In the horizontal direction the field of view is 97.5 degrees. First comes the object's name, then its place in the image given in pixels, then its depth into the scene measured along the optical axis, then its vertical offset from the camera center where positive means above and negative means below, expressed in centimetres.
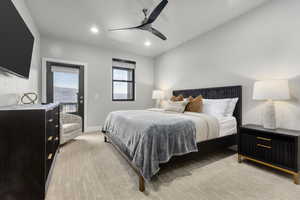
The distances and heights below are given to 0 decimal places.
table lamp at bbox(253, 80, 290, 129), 194 +10
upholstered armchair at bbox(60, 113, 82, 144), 292 -69
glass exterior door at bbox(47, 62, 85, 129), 386 +36
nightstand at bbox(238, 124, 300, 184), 174 -71
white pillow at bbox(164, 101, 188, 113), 308 -17
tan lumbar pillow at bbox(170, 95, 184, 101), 374 +3
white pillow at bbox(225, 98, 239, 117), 275 -16
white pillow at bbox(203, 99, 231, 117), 279 -16
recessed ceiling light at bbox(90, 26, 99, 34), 327 +175
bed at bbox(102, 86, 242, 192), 163 -56
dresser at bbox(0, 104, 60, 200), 112 -49
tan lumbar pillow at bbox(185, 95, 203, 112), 305 -14
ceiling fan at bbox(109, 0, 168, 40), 199 +137
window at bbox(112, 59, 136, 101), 489 +70
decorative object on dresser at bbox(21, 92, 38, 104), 220 -6
